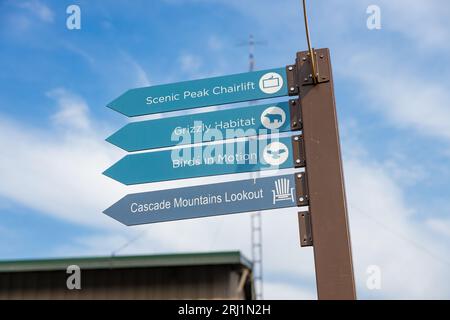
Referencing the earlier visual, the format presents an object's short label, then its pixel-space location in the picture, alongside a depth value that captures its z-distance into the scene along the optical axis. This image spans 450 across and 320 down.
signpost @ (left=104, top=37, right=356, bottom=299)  3.59
